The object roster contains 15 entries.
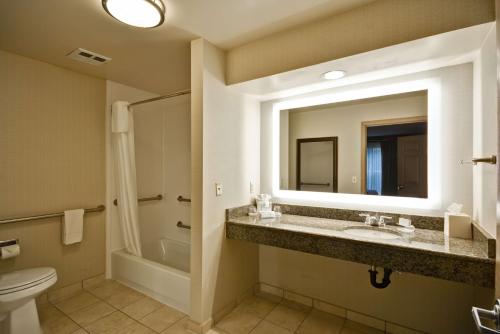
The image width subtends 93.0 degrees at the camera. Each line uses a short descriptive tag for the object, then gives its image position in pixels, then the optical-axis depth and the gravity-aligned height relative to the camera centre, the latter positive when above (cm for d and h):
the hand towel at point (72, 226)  233 -60
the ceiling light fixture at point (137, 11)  133 +91
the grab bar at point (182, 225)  313 -78
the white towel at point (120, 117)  260 +55
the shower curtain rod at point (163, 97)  218 +70
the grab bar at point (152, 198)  308 -43
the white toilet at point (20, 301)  162 -92
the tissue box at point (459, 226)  151 -39
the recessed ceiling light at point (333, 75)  178 +70
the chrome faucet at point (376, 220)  184 -43
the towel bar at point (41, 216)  203 -46
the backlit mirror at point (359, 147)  187 +17
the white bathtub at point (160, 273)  211 -112
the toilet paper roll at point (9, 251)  191 -69
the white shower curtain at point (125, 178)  262 -13
